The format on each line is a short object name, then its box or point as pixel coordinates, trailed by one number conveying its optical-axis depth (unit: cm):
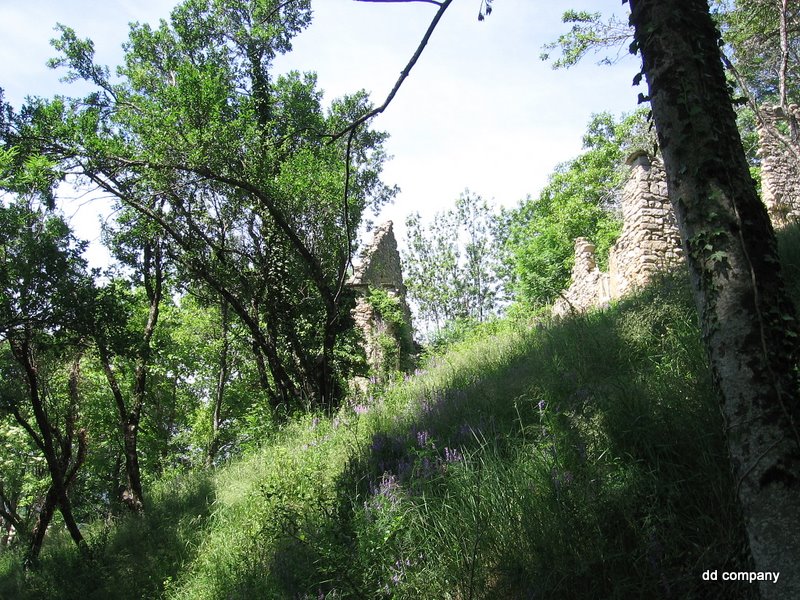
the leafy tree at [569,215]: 2023
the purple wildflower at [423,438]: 462
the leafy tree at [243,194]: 995
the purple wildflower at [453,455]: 405
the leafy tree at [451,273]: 2812
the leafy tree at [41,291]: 696
